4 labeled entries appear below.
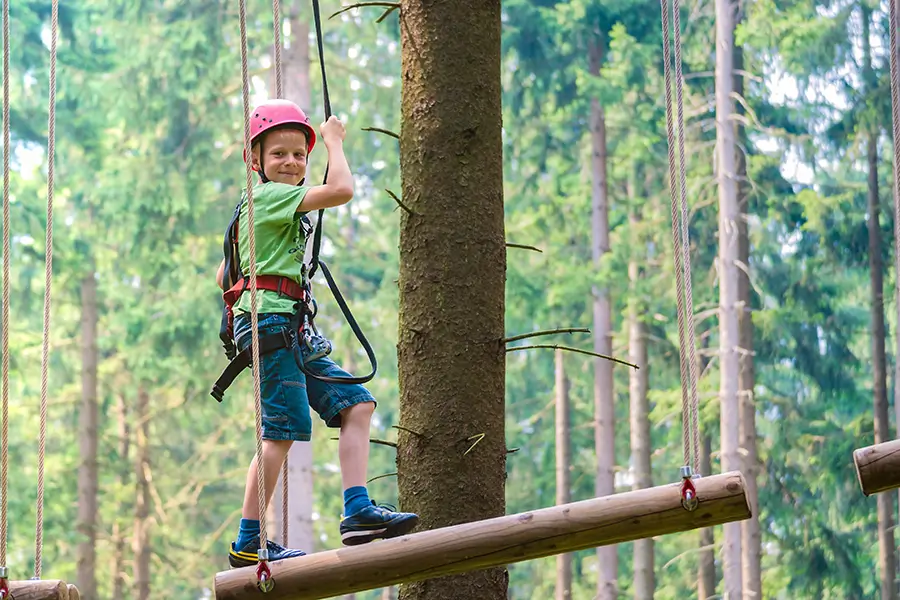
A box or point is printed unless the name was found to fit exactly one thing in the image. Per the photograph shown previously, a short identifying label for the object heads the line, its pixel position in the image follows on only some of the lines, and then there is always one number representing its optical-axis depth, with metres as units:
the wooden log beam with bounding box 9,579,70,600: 6.65
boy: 6.91
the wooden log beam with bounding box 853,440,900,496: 6.15
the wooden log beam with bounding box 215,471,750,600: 6.18
